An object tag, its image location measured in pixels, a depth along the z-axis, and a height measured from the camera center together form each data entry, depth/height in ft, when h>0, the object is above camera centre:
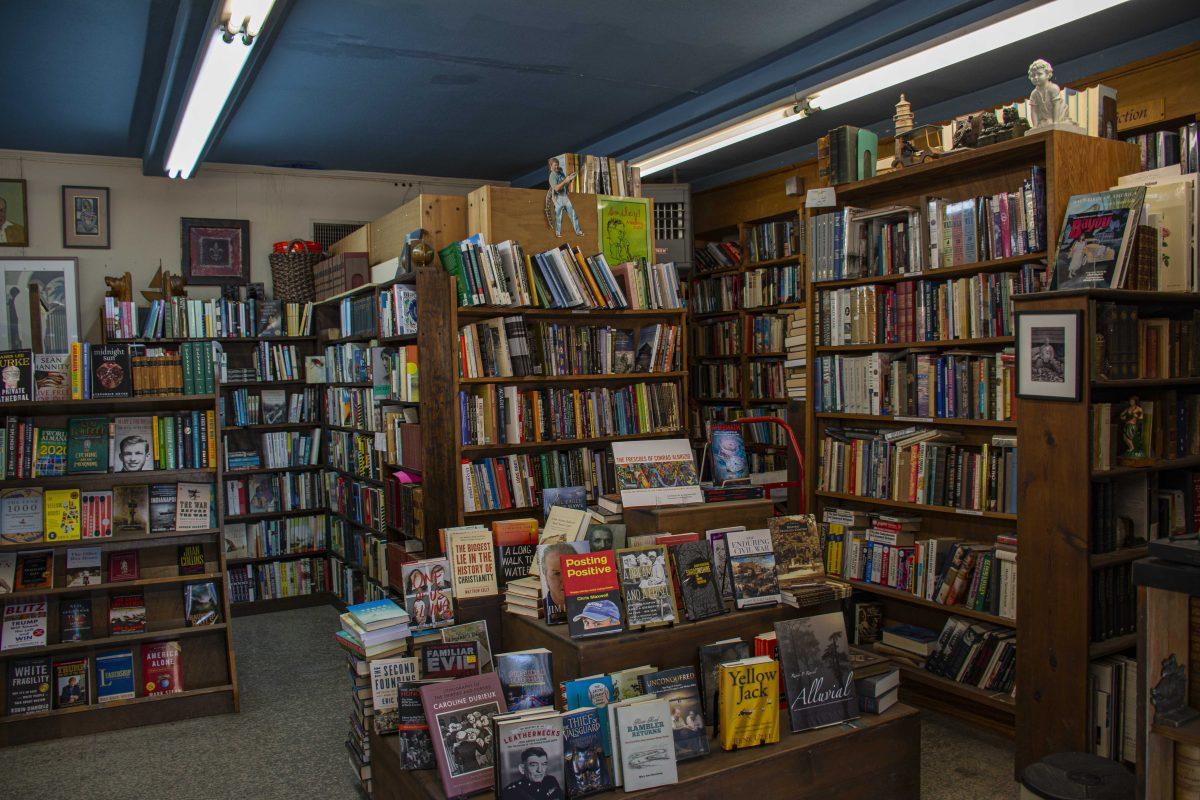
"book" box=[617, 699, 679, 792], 7.42 -3.28
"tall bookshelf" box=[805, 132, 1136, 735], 10.87 +0.47
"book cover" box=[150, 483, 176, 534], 13.71 -2.03
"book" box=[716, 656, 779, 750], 8.06 -3.15
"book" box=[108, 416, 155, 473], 13.51 -0.97
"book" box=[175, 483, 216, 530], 13.80 -2.05
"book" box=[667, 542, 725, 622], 8.95 -2.19
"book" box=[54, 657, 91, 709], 13.05 -4.65
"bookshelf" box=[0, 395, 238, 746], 12.92 -3.75
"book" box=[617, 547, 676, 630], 8.63 -2.16
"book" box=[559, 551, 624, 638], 8.40 -2.17
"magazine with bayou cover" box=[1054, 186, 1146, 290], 9.97 +1.64
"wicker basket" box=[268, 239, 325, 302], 22.40 +2.87
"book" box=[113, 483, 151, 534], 13.57 -2.01
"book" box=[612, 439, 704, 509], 10.28 -1.19
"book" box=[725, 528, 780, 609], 9.27 -2.13
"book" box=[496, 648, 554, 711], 8.24 -2.93
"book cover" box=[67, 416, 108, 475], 13.24 -0.95
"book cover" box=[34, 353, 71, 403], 12.89 +0.13
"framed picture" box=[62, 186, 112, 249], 21.27 +4.30
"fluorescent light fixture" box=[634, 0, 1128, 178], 11.12 +4.89
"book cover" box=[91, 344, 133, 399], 13.23 +0.20
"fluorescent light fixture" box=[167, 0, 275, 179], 11.45 +5.19
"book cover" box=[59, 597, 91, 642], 13.14 -3.68
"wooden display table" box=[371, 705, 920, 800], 7.75 -3.83
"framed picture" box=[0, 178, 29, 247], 20.68 +4.27
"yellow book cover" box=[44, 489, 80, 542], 13.01 -2.03
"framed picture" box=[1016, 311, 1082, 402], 9.61 +0.23
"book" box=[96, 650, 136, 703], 13.25 -4.62
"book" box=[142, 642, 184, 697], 13.51 -4.60
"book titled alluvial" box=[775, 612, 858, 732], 8.50 -3.04
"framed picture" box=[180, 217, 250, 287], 22.31 +3.56
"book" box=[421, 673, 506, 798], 7.54 -3.19
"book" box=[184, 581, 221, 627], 13.74 -3.62
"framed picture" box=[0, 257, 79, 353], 20.86 +2.06
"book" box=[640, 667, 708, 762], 7.88 -3.13
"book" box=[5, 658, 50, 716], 12.84 -4.63
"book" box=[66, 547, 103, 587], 13.16 -2.86
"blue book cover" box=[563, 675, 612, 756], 7.74 -2.90
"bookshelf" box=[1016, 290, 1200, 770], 9.67 -1.95
